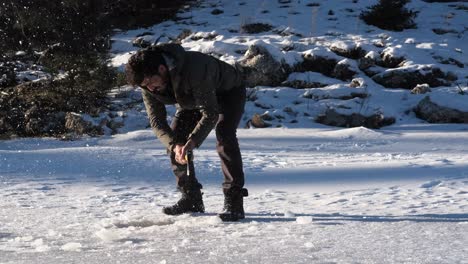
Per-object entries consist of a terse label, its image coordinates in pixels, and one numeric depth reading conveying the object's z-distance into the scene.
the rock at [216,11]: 16.22
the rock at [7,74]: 12.12
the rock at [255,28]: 14.77
